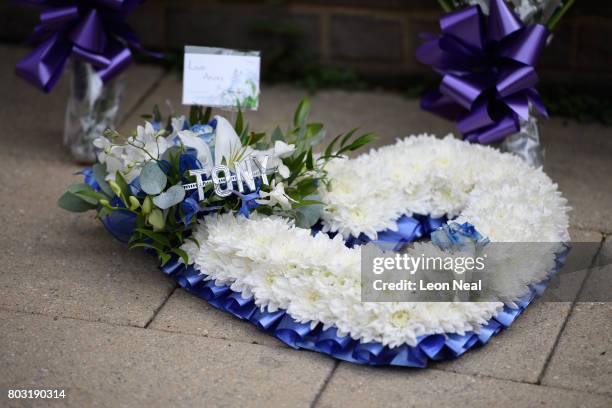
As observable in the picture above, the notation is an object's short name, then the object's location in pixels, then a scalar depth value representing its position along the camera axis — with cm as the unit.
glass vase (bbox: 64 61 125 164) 324
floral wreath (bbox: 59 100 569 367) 230
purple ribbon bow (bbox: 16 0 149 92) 305
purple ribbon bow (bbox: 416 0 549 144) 293
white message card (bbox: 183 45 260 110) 279
